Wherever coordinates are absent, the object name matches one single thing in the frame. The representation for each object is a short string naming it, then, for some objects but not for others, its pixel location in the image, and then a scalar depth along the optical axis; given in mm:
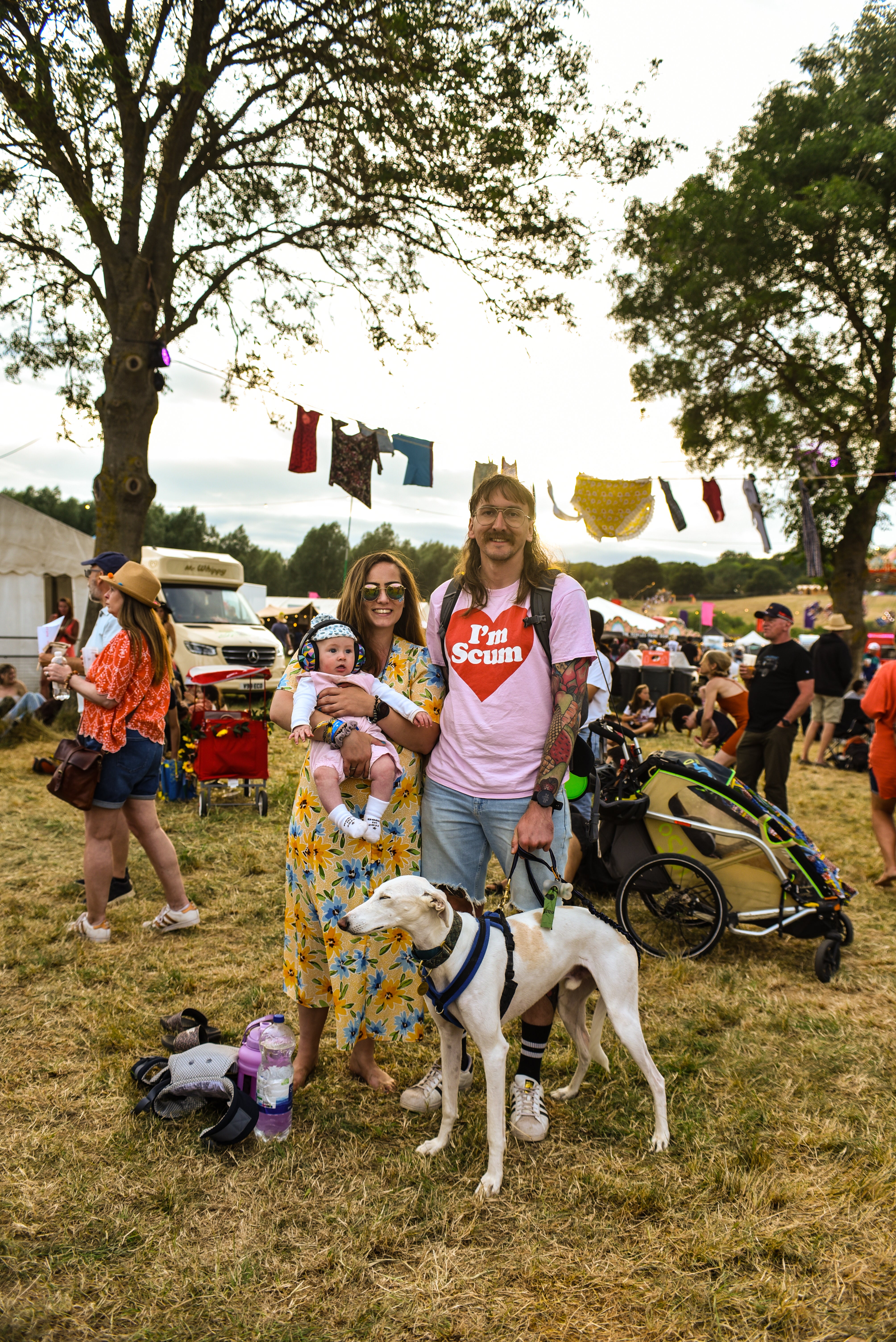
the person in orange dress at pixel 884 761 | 5918
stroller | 4508
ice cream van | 13727
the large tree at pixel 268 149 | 9562
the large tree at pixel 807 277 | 17188
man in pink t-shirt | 2670
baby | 2719
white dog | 2391
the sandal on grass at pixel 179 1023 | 3332
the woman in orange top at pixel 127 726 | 4438
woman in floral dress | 2787
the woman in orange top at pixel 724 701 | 8422
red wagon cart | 7555
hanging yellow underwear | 12781
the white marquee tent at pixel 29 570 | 13750
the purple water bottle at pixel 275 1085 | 2740
